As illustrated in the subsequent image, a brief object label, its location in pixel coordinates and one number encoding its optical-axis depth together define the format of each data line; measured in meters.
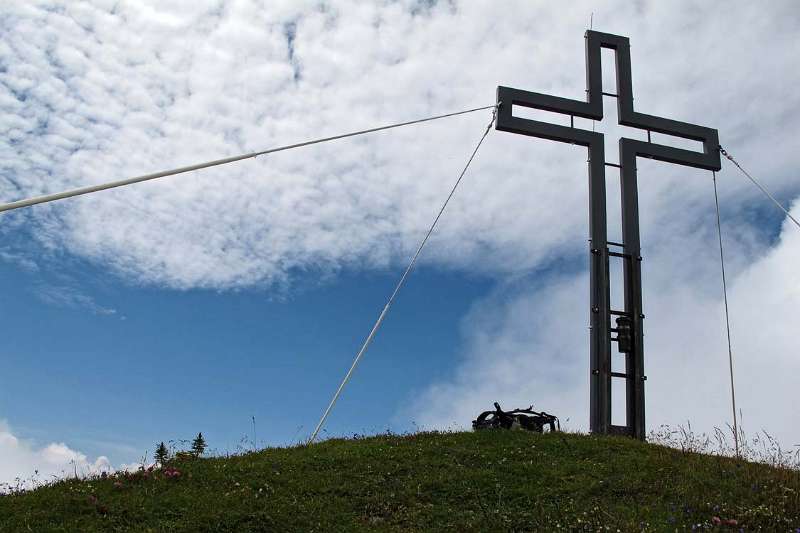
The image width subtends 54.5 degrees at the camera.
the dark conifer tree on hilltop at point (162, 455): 12.39
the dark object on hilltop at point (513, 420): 14.27
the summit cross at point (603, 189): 15.22
